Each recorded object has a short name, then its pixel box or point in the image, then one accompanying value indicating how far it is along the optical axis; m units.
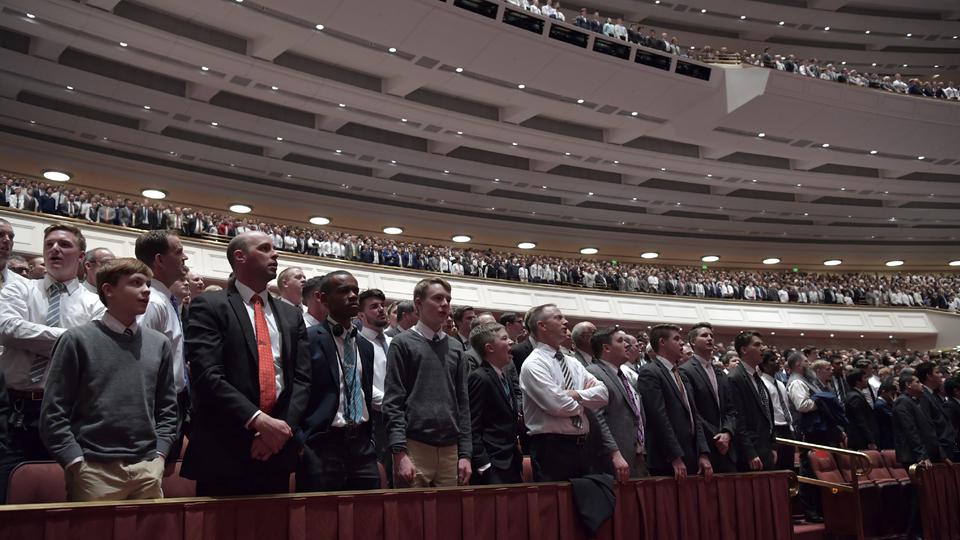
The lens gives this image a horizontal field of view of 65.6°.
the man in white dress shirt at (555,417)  3.85
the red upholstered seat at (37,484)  2.68
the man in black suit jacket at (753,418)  5.20
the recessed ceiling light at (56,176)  14.94
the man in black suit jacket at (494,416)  3.98
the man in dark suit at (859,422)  6.85
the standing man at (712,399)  4.77
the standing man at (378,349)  4.11
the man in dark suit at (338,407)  3.04
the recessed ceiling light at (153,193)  16.12
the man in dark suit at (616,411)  4.16
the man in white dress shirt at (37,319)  3.00
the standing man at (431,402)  3.62
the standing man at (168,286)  3.37
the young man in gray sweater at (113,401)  2.52
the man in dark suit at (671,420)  4.43
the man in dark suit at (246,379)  2.67
